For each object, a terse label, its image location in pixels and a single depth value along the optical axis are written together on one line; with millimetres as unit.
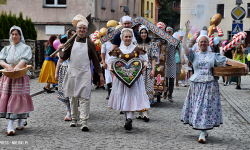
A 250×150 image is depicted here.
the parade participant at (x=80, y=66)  6703
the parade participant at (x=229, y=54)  16625
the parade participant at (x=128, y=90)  6805
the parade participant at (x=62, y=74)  7477
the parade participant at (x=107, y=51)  10477
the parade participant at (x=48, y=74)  12570
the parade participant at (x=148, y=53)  8062
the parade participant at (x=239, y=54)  16469
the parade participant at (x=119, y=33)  7750
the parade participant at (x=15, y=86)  6340
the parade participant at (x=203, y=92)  5953
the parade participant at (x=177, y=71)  12372
